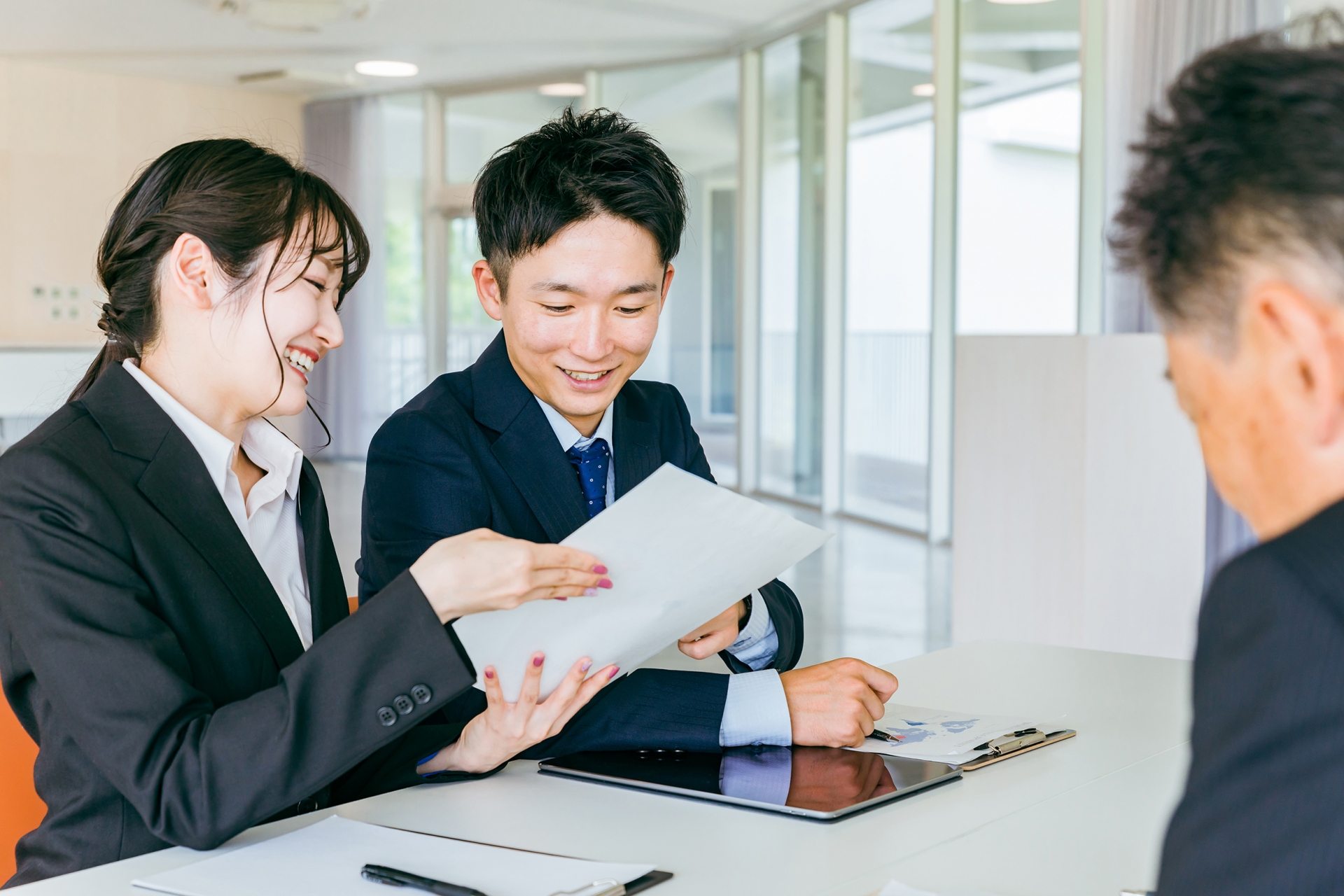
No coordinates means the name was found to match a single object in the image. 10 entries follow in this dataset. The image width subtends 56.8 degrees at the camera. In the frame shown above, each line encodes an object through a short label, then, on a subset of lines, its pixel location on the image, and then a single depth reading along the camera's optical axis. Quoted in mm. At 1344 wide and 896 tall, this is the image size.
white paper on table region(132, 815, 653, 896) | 940
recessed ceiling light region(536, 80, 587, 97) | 9930
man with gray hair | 506
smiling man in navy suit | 1528
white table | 1000
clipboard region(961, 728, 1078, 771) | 1304
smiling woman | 1037
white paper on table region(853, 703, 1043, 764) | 1340
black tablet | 1168
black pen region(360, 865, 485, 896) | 912
